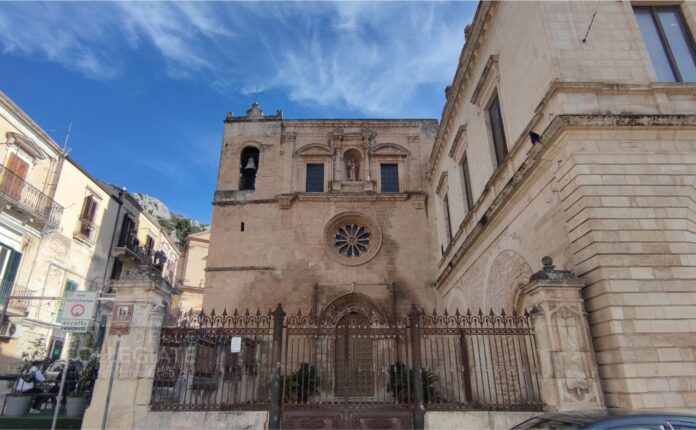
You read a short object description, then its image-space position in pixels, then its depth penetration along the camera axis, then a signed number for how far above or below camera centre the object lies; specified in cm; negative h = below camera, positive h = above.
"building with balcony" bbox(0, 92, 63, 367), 1328 +557
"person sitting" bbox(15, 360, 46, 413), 775 -18
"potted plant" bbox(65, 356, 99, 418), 690 -35
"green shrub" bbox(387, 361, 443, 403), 909 -24
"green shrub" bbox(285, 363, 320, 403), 936 -40
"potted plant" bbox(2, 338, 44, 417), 718 -51
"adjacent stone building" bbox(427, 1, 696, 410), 554 +317
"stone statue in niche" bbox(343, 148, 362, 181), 1825 +895
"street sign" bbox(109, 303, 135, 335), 642 +82
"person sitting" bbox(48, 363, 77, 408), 805 -21
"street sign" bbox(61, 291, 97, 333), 605 +89
